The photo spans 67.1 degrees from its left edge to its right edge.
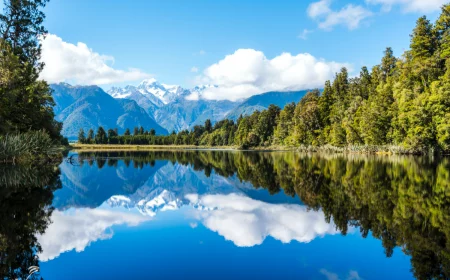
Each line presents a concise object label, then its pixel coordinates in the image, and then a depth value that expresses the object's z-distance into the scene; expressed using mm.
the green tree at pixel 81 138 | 186712
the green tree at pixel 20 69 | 32938
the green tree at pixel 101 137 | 189900
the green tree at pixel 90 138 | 186412
